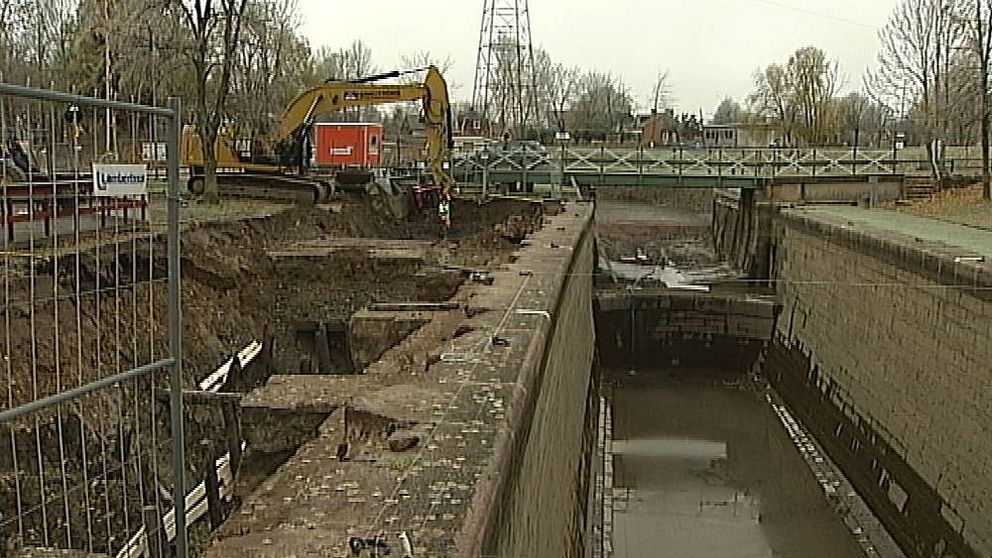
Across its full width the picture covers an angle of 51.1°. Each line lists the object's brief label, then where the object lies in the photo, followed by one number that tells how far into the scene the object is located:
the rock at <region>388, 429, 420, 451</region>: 4.92
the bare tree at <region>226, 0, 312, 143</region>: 29.80
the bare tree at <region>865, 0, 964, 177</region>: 33.34
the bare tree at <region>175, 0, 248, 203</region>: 20.70
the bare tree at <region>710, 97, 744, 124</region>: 113.69
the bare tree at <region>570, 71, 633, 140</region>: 86.69
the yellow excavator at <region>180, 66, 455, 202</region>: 22.61
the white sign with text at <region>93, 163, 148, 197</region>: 3.54
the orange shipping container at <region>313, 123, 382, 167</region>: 37.78
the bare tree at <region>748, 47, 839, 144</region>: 62.34
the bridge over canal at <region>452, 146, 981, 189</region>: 31.41
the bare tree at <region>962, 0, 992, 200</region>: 26.39
